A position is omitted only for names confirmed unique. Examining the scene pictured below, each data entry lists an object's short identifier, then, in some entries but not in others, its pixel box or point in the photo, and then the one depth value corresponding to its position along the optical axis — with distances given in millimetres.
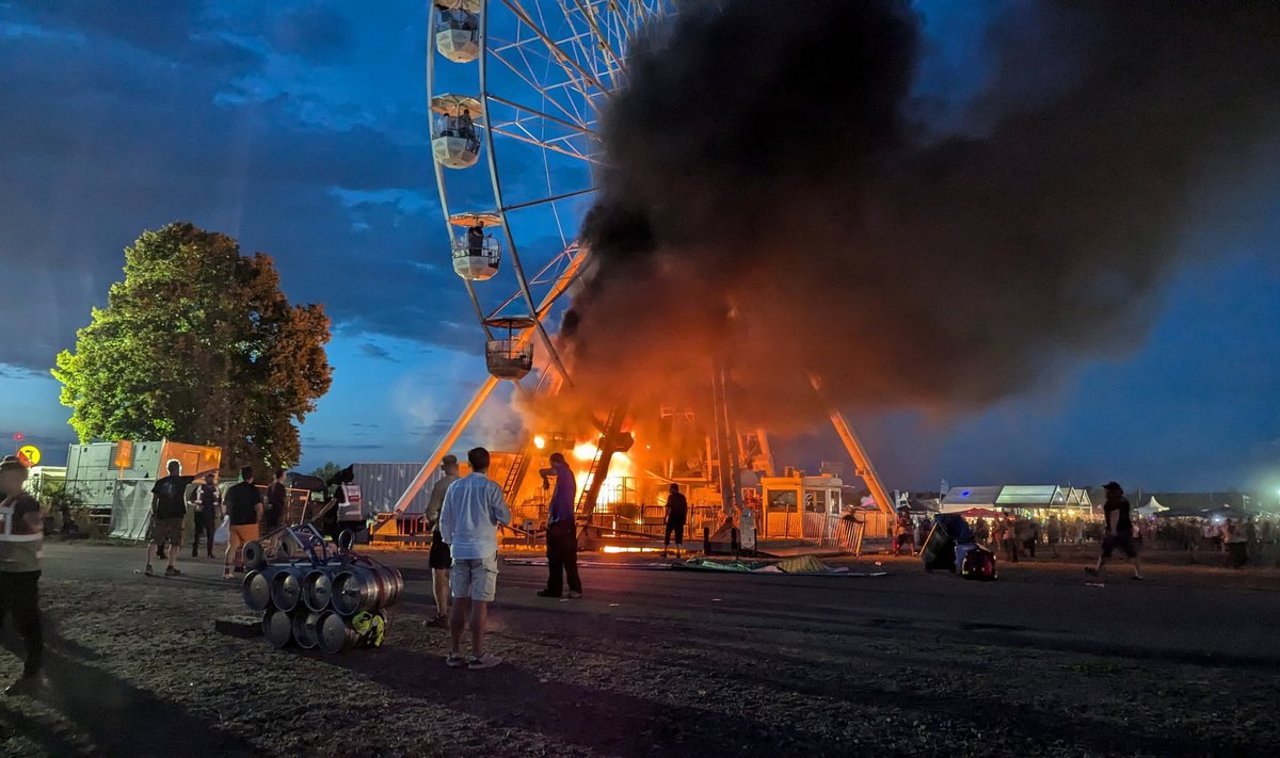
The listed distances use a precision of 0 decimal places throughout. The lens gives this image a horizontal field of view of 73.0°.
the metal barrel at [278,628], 6020
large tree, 26344
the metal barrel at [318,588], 5875
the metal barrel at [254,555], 6219
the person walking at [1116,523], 12102
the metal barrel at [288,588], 6004
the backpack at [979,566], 12469
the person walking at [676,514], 16547
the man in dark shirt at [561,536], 9070
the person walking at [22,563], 5051
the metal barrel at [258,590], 6162
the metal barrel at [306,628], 5883
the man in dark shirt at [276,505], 11469
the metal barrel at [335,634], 5766
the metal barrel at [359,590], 5754
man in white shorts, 5488
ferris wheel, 21453
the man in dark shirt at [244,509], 10797
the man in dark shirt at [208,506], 14195
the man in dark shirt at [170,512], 11219
